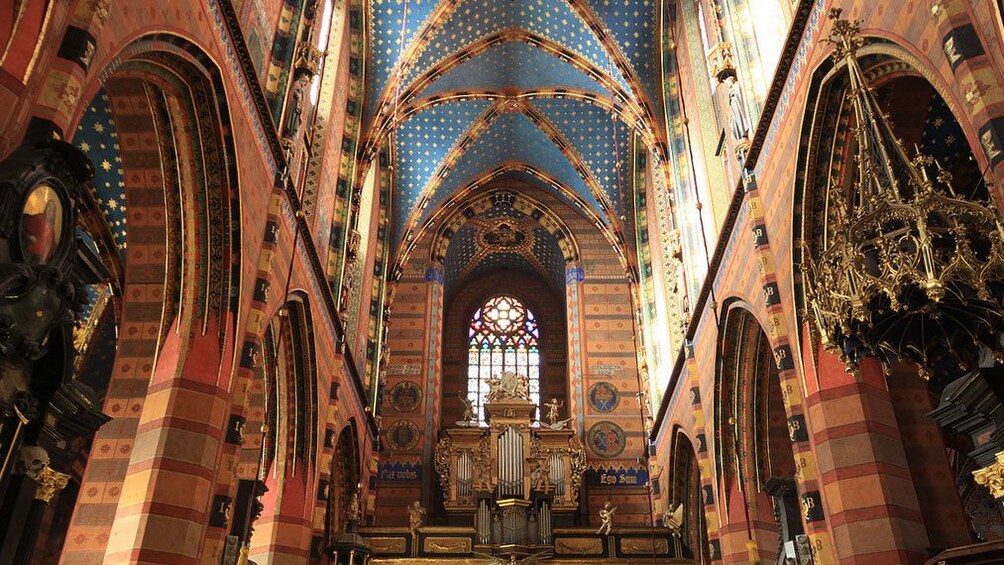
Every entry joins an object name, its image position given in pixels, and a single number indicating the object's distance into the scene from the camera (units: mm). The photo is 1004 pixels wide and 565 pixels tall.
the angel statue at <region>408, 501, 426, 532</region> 17625
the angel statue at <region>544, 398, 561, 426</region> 20781
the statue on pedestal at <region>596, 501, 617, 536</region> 17719
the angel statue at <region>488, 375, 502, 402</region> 20625
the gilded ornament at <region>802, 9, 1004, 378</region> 5910
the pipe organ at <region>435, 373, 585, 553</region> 18188
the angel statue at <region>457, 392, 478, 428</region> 20859
